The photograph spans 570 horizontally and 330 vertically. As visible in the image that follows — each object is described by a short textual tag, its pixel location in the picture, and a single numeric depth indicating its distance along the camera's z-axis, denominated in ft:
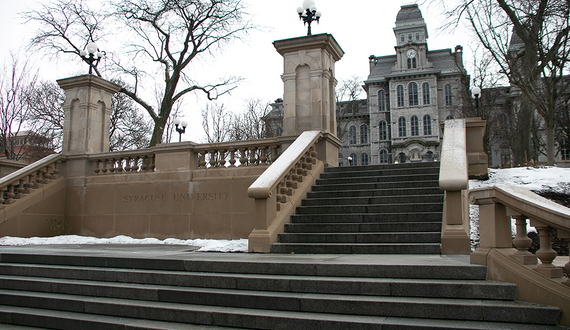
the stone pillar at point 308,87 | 37.32
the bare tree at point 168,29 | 73.15
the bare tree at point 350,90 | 147.74
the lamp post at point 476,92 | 77.88
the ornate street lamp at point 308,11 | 38.14
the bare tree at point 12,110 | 83.92
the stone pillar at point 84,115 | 45.93
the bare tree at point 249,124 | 120.67
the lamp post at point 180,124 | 77.46
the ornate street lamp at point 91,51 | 44.78
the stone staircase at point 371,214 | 23.67
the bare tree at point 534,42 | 58.54
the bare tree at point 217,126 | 119.85
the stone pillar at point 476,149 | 34.53
